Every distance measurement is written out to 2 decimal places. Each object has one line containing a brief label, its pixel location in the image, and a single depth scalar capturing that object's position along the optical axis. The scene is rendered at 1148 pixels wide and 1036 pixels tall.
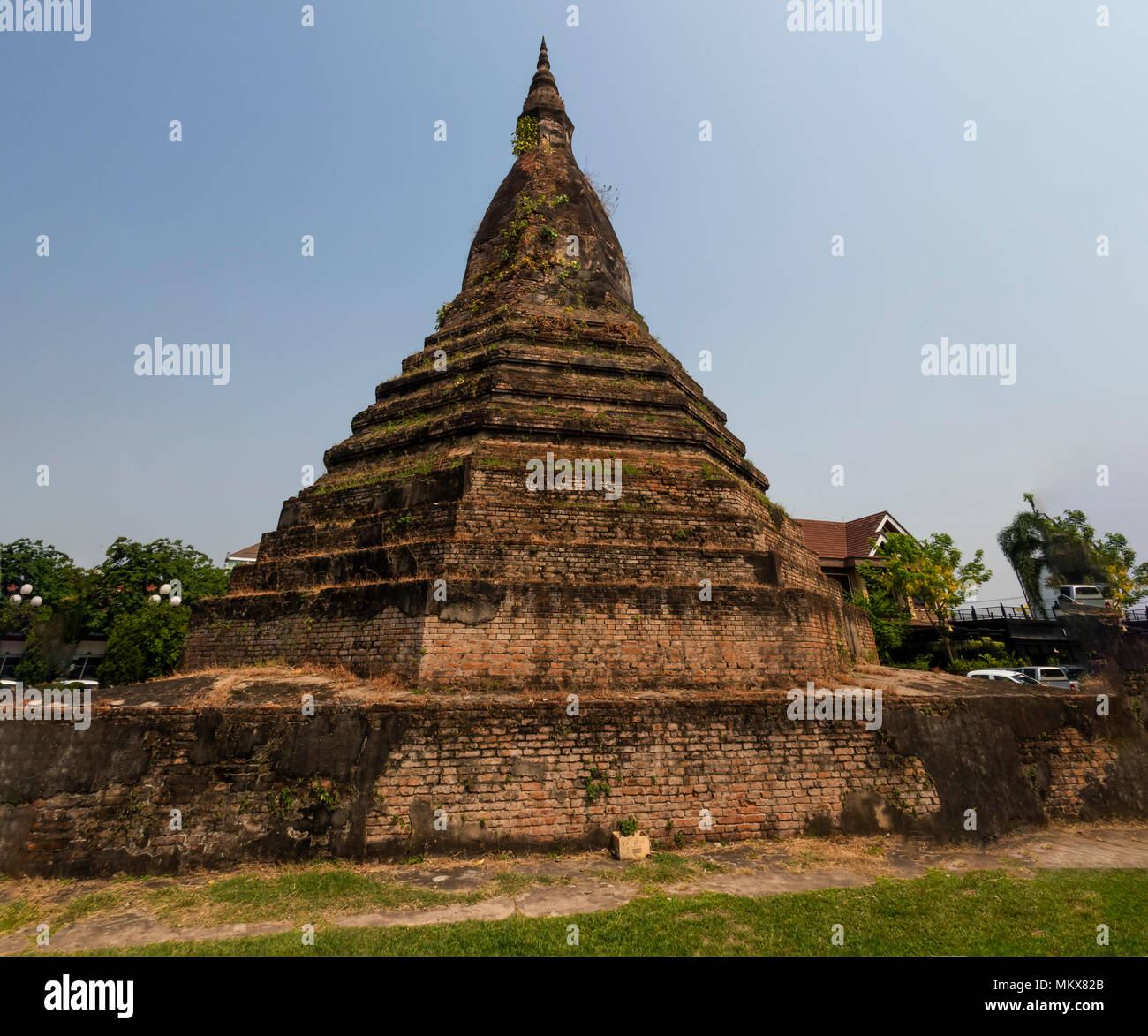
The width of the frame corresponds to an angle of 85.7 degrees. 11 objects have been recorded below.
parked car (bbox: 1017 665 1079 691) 18.42
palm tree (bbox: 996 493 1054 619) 31.16
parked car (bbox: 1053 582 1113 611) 28.16
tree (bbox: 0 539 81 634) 26.70
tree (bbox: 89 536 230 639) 24.80
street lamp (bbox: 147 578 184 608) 21.73
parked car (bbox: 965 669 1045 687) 17.11
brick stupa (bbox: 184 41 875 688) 7.96
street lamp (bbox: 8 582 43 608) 24.16
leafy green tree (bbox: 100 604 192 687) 18.55
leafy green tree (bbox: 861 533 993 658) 23.73
